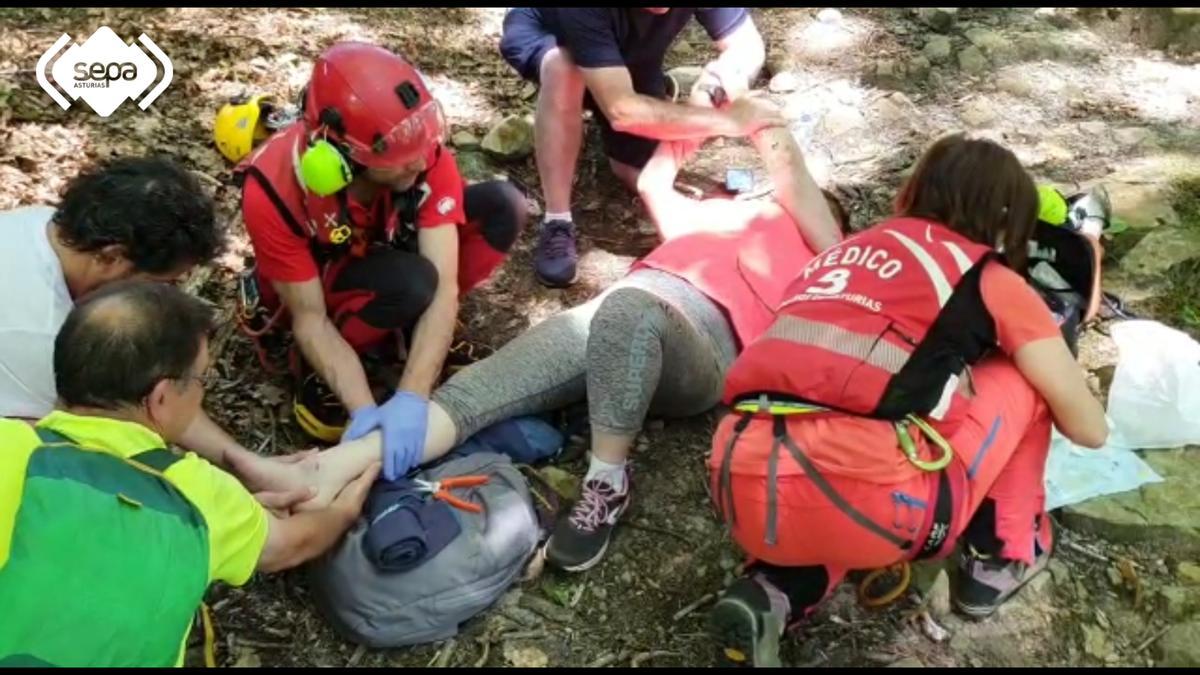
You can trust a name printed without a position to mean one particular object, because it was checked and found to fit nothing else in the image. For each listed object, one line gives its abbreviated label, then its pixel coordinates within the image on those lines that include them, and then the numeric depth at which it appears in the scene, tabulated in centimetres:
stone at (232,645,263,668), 280
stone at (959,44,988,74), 529
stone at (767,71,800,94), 519
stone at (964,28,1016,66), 535
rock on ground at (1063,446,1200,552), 307
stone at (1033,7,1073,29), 562
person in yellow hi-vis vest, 200
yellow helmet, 453
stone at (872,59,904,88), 517
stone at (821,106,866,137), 480
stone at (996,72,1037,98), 511
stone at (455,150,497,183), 463
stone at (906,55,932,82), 523
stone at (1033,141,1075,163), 464
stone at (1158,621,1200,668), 280
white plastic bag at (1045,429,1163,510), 317
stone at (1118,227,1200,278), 385
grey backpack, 276
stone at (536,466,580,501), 328
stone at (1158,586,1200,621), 291
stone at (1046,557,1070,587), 301
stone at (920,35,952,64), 537
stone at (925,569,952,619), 294
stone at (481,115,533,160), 472
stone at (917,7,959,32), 558
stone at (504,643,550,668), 285
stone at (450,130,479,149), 478
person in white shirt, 269
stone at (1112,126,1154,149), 469
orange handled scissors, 294
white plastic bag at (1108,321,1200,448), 327
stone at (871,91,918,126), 488
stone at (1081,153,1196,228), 405
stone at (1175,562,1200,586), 300
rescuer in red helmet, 304
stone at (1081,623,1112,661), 287
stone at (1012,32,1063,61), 536
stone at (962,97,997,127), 494
